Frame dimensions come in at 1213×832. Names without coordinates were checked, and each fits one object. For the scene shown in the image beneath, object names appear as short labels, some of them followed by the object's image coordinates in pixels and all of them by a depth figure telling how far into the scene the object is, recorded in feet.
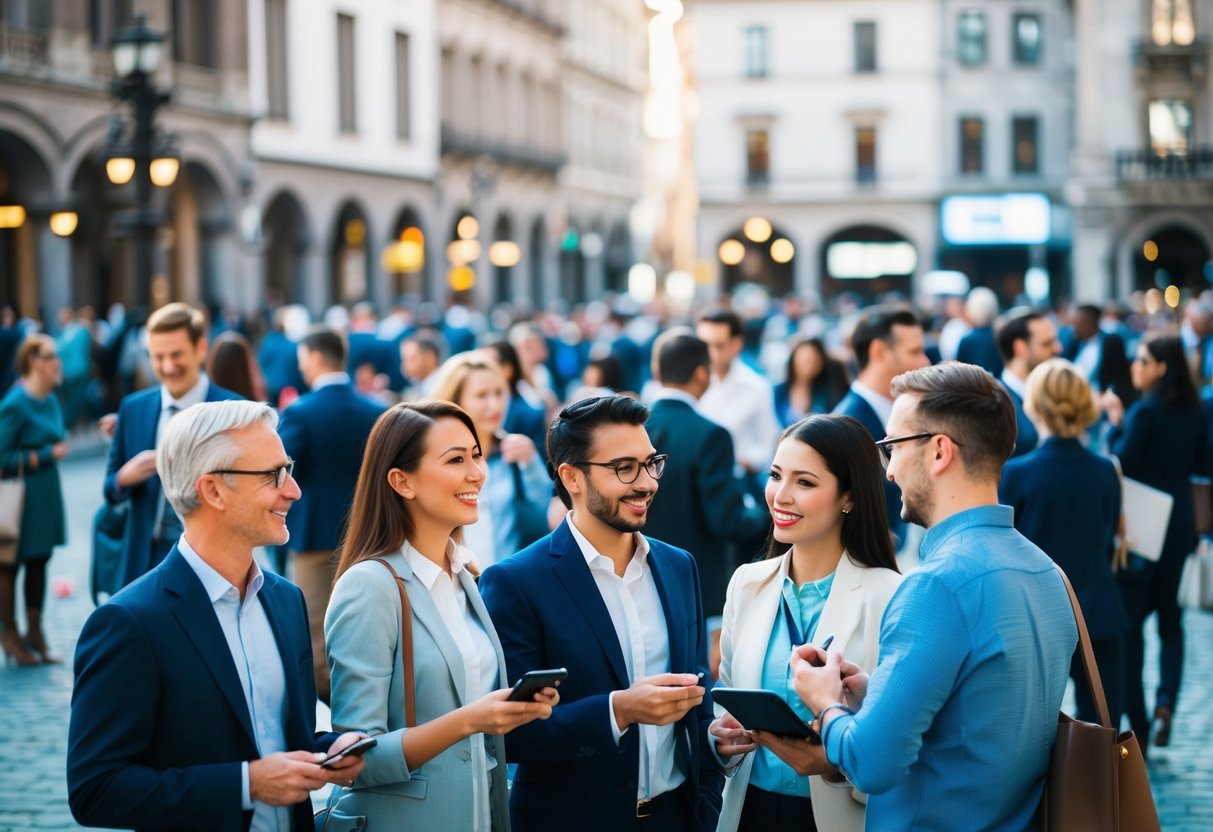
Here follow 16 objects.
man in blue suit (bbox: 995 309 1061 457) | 30.63
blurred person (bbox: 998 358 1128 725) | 22.27
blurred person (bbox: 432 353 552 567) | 27.17
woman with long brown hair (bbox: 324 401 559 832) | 13.01
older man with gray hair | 11.80
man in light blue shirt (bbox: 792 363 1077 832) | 11.53
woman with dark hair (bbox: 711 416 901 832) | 14.19
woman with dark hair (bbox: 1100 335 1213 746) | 27.45
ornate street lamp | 53.21
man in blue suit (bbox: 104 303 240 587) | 24.13
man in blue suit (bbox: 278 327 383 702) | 28.14
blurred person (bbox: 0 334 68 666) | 34.30
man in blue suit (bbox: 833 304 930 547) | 28.25
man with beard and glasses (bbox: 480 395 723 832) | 14.16
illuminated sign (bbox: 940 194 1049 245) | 181.57
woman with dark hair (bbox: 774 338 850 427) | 42.16
